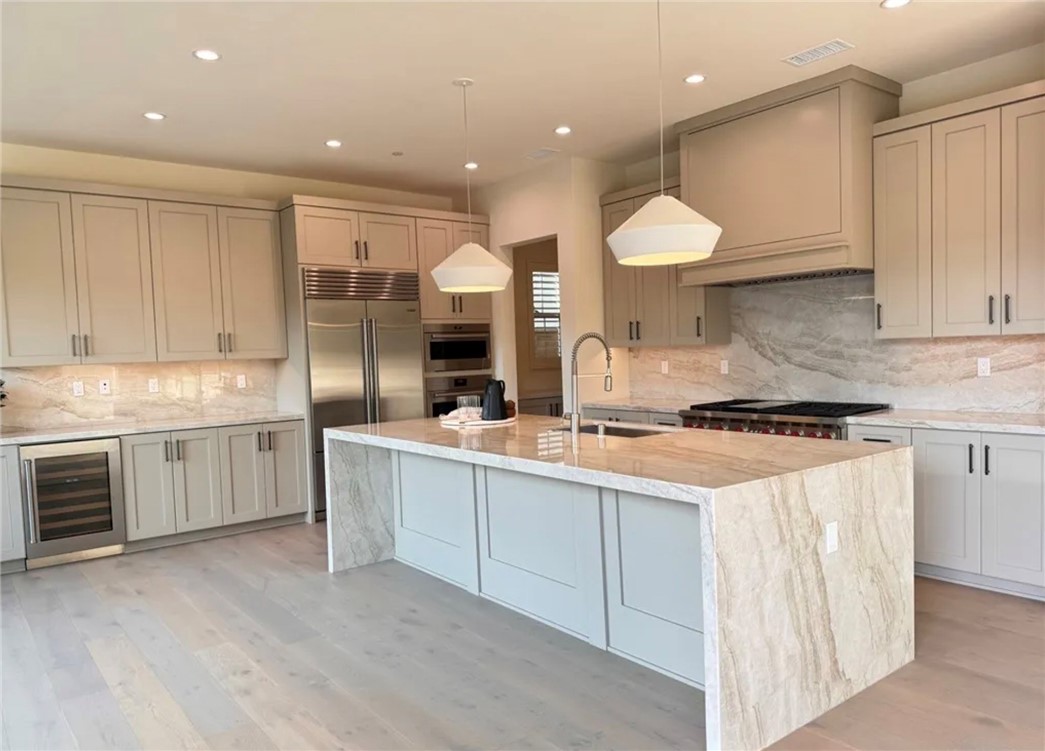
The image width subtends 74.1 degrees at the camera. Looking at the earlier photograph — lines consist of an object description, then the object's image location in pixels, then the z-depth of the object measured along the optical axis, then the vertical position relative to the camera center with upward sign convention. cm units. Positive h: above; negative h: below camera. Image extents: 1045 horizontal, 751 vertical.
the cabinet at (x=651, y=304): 522 +30
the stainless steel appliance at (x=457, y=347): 622 +2
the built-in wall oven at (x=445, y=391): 619 -38
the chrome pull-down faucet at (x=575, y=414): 343 -35
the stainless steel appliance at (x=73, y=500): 449 -92
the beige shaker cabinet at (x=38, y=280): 460 +57
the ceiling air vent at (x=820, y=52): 366 +154
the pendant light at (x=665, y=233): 262 +42
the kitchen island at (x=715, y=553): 217 -83
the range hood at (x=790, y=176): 405 +102
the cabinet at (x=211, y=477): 489 -89
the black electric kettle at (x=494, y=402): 400 -31
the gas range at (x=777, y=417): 405 -49
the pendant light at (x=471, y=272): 370 +41
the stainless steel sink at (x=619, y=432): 358 -47
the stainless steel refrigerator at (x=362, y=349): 557 +4
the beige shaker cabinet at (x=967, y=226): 369 +58
